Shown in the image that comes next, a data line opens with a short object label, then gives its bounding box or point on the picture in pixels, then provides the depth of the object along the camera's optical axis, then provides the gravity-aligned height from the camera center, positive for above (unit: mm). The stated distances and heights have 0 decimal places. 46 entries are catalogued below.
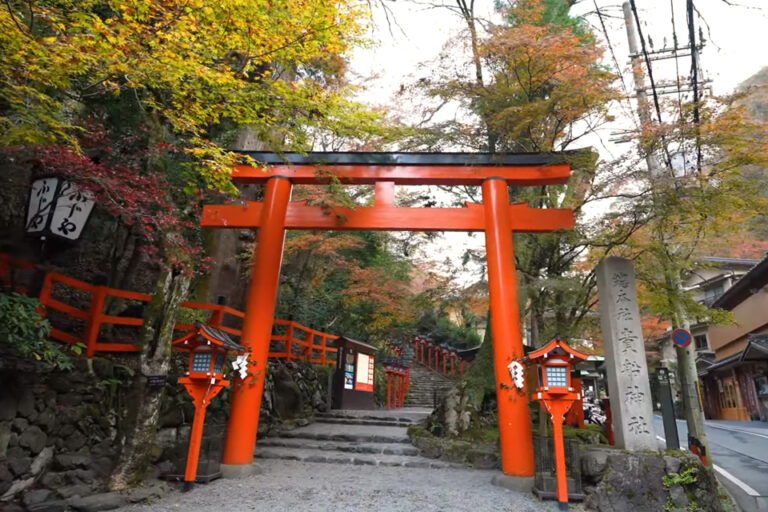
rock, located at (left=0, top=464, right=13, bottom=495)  4676 -1113
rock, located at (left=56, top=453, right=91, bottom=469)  5410 -1045
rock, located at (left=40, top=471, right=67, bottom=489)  5184 -1222
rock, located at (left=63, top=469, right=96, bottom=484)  5391 -1216
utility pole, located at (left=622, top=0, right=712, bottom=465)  7961 +979
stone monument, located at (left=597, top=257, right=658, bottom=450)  6324 +630
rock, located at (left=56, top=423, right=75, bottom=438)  5539 -690
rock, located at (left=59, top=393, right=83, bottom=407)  5663 -307
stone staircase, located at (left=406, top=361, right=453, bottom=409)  18375 +284
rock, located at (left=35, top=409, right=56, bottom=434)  5301 -542
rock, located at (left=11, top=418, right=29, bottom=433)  4988 -578
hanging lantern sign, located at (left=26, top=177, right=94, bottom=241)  5215 +1952
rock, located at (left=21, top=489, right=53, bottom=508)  4768 -1329
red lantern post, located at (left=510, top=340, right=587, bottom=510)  5766 +207
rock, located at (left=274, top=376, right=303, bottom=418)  10516 -337
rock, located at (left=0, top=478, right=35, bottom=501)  4704 -1228
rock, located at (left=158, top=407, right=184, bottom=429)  6922 -597
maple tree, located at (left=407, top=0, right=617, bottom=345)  8109 +5522
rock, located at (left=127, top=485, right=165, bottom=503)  5137 -1341
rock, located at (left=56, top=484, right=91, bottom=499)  5070 -1309
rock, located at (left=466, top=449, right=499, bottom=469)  7766 -1132
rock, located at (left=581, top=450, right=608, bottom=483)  6082 -883
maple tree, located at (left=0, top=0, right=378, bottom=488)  4562 +3391
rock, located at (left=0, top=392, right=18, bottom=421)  4883 -359
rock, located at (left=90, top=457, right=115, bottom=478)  5695 -1131
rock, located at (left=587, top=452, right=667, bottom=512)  5734 -1095
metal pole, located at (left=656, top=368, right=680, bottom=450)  6836 -112
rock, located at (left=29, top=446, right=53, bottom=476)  5098 -1003
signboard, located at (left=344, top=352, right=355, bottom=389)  12992 +489
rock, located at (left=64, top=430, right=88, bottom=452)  5598 -828
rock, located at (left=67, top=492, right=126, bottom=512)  4754 -1350
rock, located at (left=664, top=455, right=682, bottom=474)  5883 -806
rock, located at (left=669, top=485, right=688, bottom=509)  5691 -1188
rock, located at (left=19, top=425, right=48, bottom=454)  5059 -746
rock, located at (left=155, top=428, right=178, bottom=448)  6680 -871
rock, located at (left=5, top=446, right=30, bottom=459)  4845 -864
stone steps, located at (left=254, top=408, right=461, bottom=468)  7930 -1107
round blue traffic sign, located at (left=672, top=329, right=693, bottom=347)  7945 +1142
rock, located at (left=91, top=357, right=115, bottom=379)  6145 +120
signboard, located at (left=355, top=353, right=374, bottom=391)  13631 +457
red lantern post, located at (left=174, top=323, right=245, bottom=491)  5890 +151
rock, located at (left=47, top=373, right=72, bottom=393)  5577 -108
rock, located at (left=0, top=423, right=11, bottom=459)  4745 -700
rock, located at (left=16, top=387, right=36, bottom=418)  5095 -344
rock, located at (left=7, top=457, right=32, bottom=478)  4840 -1005
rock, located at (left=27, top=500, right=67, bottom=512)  4625 -1375
